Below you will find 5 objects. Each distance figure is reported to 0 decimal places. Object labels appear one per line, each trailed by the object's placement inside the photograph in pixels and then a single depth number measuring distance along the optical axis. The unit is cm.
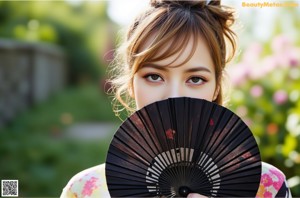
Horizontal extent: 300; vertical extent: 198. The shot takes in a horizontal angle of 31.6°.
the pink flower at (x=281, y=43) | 434
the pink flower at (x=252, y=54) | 470
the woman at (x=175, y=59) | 159
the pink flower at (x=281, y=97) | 413
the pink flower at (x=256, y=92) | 441
